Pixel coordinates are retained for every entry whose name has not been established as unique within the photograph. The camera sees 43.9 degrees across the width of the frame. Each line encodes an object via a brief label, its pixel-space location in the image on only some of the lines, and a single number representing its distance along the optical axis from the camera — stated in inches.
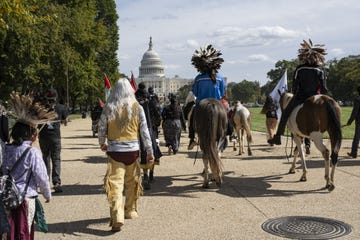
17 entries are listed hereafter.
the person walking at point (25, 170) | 189.5
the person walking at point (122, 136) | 263.0
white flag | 565.7
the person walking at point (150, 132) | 355.0
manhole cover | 235.1
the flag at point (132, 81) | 368.9
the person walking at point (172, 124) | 585.3
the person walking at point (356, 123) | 515.5
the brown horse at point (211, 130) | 350.0
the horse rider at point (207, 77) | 397.1
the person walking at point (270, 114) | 569.0
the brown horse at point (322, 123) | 345.1
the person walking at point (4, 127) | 261.6
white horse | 574.7
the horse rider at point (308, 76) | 373.1
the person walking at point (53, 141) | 361.4
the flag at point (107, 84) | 345.0
